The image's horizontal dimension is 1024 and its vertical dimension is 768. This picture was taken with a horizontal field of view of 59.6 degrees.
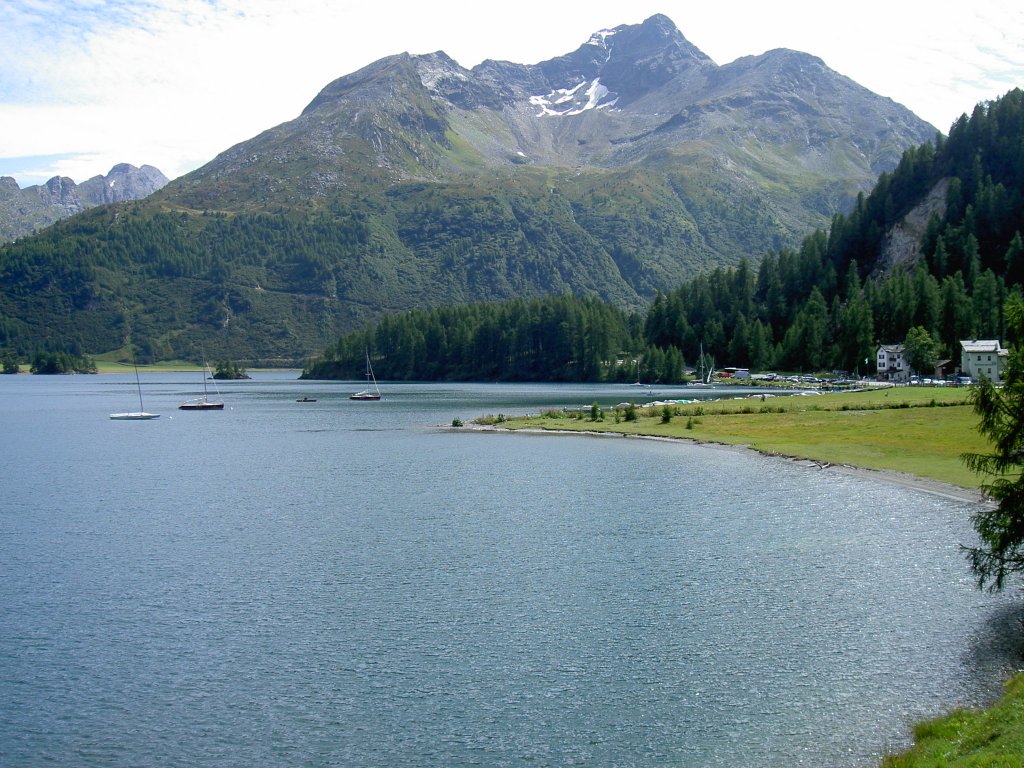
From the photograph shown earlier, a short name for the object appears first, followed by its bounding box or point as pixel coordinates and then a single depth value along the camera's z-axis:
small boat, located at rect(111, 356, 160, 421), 148.75
